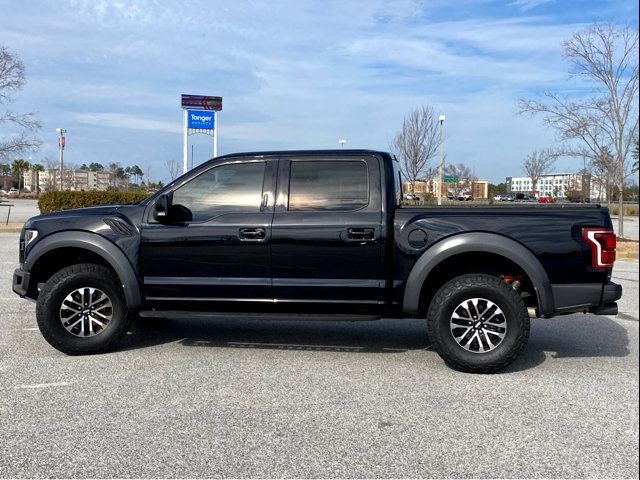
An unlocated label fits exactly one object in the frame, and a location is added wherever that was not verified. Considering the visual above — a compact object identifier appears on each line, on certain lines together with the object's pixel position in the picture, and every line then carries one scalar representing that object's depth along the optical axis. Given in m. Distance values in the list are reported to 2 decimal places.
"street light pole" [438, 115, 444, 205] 29.20
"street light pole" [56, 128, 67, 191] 44.89
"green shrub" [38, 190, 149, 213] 21.84
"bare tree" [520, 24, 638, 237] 15.07
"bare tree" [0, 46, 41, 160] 19.06
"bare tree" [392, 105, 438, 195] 29.44
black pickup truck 4.56
